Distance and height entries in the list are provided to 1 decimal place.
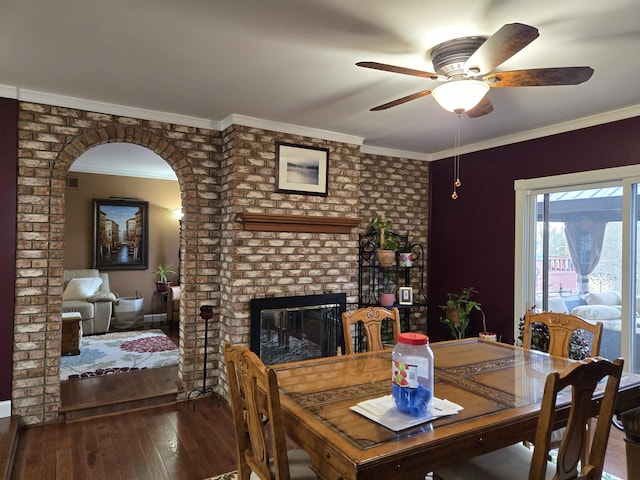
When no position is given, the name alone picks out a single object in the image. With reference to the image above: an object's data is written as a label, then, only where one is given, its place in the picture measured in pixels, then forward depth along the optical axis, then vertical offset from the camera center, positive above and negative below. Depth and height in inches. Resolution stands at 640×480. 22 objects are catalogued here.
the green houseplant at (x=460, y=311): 172.1 -26.2
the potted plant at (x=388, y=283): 190.1 -16.6
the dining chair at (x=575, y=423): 53.6 -23.6
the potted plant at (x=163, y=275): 268.8 -20.4
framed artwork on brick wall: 151.6 +28.0
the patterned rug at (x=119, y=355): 173.2 -51.2
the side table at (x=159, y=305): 279.7 -40.5
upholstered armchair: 231.4 -31.8
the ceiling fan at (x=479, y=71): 66.0 +32.0
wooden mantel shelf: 143.5 +8.1
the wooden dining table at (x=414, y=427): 52.8 -24.9
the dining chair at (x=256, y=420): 55.4 -25.9
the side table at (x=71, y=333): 187.8 -40.7
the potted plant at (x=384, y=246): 176.6 +0.2
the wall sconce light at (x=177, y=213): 287.9 +21.1
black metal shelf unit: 183.3 -12.2
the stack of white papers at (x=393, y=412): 59.0 -24.5
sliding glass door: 132.2 -0.6
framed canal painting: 262.4 +5.7
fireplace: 147.0 -29.7
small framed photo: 178.1 -20.7
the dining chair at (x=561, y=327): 101.2 -19.3
